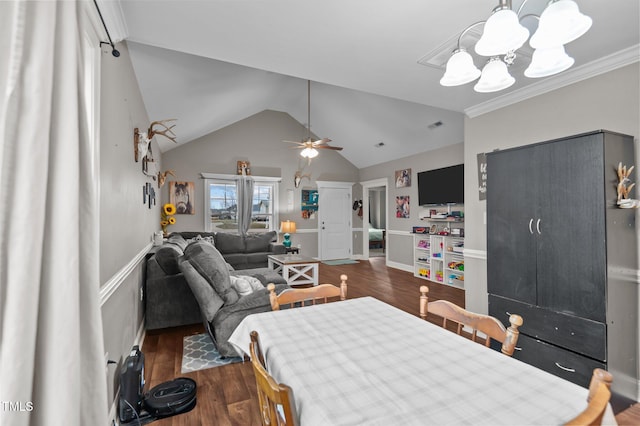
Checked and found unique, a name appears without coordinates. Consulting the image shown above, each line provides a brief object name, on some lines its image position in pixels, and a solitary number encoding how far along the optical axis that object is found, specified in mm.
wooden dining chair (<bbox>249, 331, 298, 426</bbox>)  725
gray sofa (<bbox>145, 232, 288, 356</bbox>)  2479
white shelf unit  5184
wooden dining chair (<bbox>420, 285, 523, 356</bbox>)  1157
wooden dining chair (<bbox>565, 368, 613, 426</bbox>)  645
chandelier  1032
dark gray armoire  1968
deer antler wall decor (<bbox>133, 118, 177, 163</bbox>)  2629
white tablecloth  768
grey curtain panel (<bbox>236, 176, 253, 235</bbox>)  6750
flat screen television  5117
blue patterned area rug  2504
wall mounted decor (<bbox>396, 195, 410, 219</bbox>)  6543
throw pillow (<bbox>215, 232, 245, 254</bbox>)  5891
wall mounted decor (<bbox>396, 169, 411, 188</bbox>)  6457
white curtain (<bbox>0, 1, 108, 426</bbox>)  632
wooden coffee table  4551
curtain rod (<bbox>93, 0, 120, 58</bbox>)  1495
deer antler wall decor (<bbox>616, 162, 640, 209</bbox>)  1975
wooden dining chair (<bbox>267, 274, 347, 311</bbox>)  1734
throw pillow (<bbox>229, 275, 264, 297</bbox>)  2722
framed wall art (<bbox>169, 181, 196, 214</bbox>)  6227
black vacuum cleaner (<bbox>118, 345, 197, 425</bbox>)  1808
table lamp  6780
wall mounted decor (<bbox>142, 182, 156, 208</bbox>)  3362
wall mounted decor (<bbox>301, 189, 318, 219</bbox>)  7625
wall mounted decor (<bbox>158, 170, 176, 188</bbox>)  5130
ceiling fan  4766
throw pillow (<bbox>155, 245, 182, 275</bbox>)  3127
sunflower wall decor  5527
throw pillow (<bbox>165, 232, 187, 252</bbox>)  4098
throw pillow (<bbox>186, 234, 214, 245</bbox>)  5458
